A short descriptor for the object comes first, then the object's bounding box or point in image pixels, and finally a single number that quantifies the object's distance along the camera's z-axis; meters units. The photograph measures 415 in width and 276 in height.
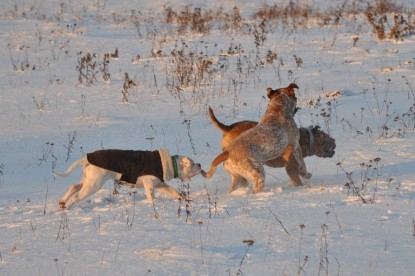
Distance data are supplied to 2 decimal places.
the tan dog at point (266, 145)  14.48
